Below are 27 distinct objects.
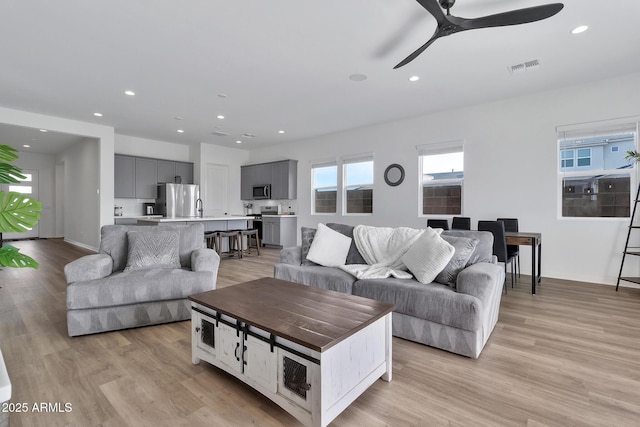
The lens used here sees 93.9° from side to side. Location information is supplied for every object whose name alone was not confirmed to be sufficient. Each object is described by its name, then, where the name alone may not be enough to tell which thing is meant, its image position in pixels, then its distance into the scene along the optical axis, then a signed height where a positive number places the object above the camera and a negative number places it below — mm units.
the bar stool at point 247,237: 6130 -592
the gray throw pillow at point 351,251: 3177 -442
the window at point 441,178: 5207 +581
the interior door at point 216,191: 8008 +534
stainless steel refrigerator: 7048 +255
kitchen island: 5509 -227
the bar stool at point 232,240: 5784 -634
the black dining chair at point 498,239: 3668 -358
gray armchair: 2406 -587
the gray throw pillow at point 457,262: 2457 -433
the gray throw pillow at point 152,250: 2840 -387
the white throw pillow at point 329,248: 3145 -408
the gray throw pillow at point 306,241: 3272 -347
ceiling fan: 2064 +1418
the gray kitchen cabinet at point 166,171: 7465 +1001
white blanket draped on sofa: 2703 -402
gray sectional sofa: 2092 -685
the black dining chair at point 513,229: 4301 -285
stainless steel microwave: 7855 +499
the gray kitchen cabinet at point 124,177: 6766 +772
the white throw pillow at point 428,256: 2461 -394
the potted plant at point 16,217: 1146 -27
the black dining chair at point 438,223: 4887 -214
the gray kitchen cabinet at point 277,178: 7492 +852
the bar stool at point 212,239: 5688 -577
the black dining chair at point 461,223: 4660 -204
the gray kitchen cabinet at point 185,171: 7797 +1020
